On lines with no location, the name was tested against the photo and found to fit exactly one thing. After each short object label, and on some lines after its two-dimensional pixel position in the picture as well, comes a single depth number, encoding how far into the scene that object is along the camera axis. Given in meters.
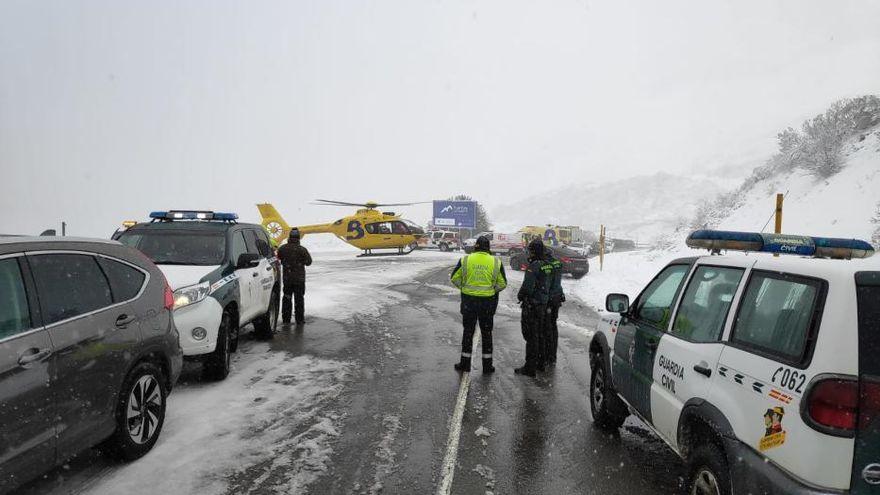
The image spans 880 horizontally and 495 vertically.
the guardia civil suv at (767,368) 2.16
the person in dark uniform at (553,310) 7.66
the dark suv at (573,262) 21.73
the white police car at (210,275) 6.12
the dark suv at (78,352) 3.05
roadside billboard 56.75
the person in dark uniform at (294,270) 10.12
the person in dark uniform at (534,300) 7.23
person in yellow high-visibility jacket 7.05
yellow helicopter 35.75
